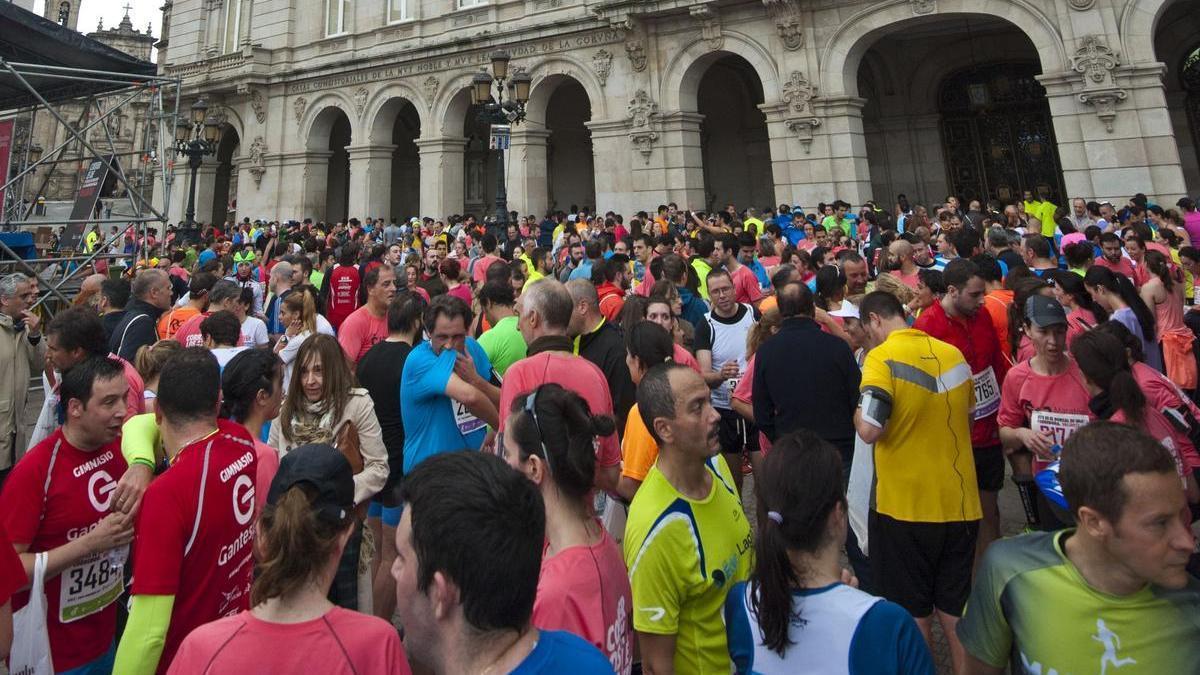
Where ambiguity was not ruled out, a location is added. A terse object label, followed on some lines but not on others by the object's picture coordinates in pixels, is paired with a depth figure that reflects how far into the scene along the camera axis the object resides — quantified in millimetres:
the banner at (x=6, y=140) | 11328
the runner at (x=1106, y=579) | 1849
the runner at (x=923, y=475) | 3588
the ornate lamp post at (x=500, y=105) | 13758
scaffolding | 9766
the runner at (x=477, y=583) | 1560
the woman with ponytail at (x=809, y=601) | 1909
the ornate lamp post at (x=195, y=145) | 18828
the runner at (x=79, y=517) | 2762
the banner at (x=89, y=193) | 13398
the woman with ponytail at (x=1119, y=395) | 3277
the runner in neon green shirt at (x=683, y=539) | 2484
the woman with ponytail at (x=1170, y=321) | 5629
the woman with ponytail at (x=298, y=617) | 1738
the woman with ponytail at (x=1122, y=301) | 5172
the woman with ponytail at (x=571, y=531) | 2104
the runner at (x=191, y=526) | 2383
